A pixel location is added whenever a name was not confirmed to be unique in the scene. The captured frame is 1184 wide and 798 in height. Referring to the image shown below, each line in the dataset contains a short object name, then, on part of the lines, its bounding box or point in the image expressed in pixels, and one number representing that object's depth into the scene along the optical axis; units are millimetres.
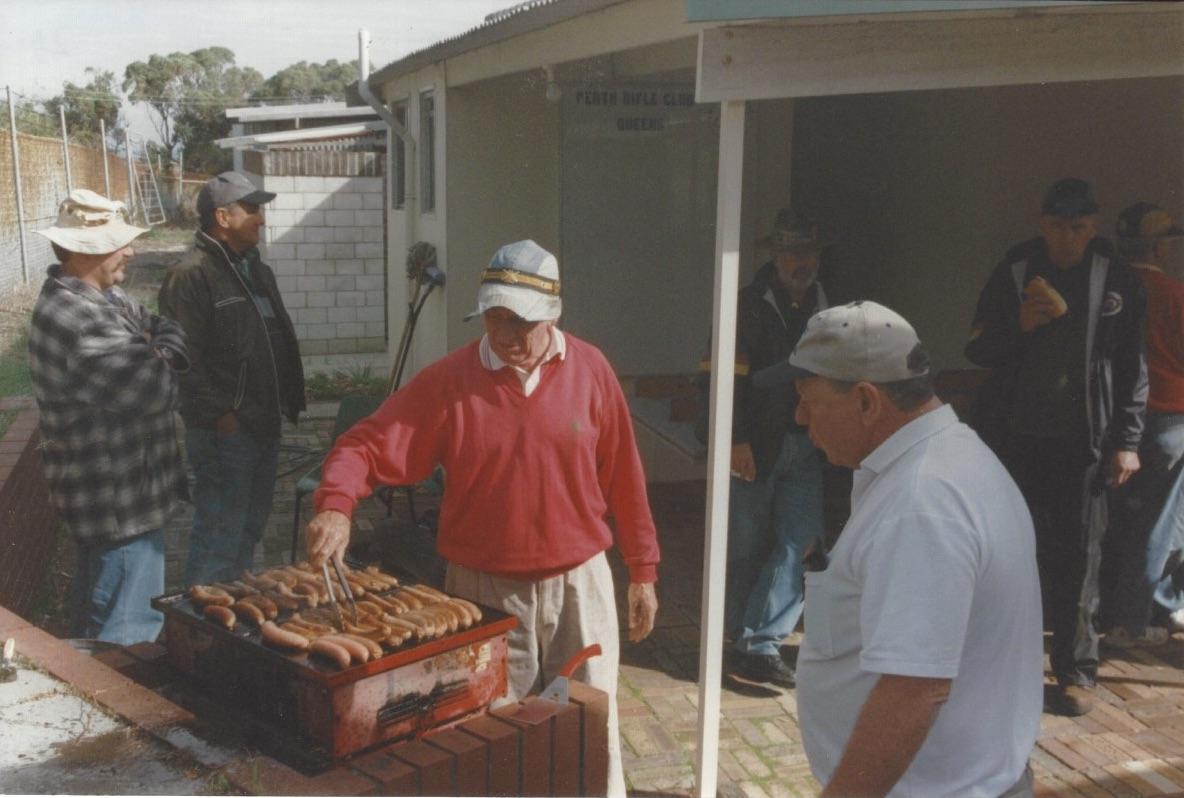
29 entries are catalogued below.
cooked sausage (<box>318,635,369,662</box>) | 2633
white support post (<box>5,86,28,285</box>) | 9241
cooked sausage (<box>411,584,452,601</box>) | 3104
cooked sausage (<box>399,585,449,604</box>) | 3100
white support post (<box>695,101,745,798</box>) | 3473
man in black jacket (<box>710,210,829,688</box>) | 4875
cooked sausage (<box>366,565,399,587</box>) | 3271
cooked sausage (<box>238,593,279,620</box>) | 2973
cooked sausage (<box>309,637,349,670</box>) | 2596
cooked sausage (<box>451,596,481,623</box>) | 2977
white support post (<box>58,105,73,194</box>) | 11242
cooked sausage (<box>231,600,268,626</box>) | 2924
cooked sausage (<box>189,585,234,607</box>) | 3033
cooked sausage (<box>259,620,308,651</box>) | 2715
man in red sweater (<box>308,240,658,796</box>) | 3346
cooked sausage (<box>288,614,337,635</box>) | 2822
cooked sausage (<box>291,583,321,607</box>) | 3088
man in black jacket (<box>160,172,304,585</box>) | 5074
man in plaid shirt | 3984
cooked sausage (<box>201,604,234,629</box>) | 2906
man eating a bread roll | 4656
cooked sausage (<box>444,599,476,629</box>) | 2942
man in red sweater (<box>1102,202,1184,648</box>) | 5086
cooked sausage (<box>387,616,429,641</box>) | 2814
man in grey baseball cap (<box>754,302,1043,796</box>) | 2008
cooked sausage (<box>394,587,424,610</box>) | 3059
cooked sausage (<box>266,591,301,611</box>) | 3068
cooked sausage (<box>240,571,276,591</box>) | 3213
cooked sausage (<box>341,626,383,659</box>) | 2676
